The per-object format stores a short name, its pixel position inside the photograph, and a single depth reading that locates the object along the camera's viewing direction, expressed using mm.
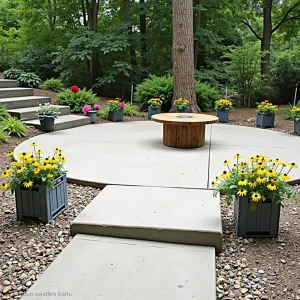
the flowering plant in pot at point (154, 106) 8227
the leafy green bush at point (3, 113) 6312
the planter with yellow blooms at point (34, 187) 2637
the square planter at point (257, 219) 2451
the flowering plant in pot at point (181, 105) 7965
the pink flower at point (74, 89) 8477
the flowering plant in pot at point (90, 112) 7543
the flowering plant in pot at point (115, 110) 7793
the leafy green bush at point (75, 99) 8344
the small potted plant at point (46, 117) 6248
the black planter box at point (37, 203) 2654
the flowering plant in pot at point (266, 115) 7258
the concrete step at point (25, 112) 6773
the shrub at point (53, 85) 10262
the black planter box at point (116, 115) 7865
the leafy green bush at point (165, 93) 8969
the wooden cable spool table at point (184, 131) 5098
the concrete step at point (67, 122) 6604
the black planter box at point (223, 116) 7977
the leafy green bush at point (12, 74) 9461
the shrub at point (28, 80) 9477
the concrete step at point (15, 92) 7750
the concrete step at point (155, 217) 2396
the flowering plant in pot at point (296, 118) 6482
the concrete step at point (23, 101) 7194
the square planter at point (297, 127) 6501
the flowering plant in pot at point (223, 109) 7863
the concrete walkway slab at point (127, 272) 1831
